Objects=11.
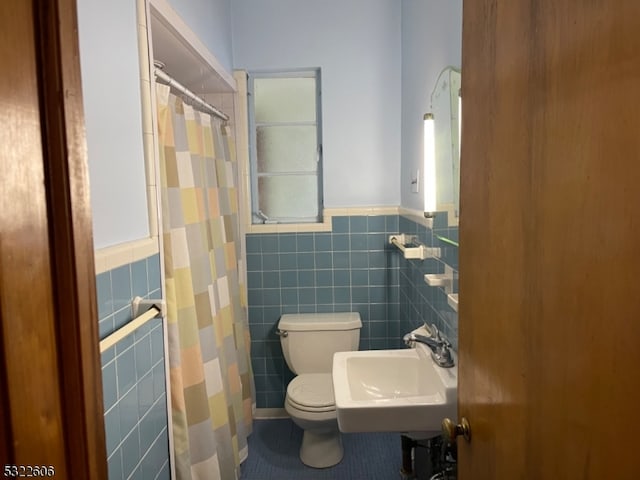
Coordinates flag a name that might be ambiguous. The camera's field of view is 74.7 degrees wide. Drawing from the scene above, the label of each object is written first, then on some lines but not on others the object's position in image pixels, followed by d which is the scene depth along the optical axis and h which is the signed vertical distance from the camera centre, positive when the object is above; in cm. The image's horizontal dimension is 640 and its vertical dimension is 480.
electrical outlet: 208 +7
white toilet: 216 -99
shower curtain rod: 147 +44
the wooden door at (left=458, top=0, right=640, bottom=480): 41 -6
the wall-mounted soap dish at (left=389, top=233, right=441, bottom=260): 172 -25
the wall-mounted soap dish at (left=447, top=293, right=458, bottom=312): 135 -35
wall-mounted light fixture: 168 +11
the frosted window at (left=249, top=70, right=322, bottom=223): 269 +31
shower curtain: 147 -38
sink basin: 132 -68
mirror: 141 +20
